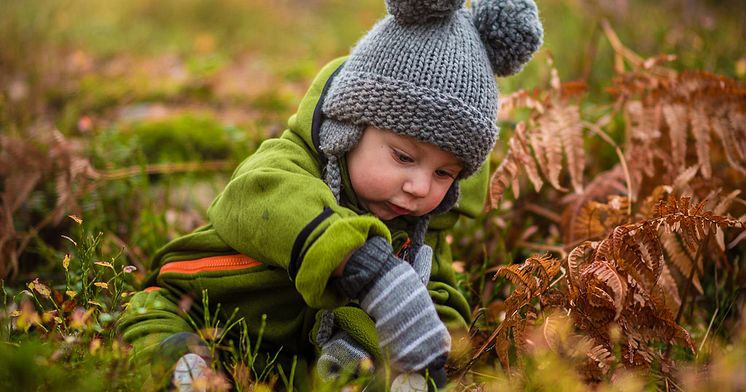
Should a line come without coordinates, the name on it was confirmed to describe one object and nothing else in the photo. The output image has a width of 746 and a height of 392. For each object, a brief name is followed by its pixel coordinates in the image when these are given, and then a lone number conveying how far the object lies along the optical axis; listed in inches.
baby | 76.5
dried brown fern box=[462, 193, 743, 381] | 88.4
